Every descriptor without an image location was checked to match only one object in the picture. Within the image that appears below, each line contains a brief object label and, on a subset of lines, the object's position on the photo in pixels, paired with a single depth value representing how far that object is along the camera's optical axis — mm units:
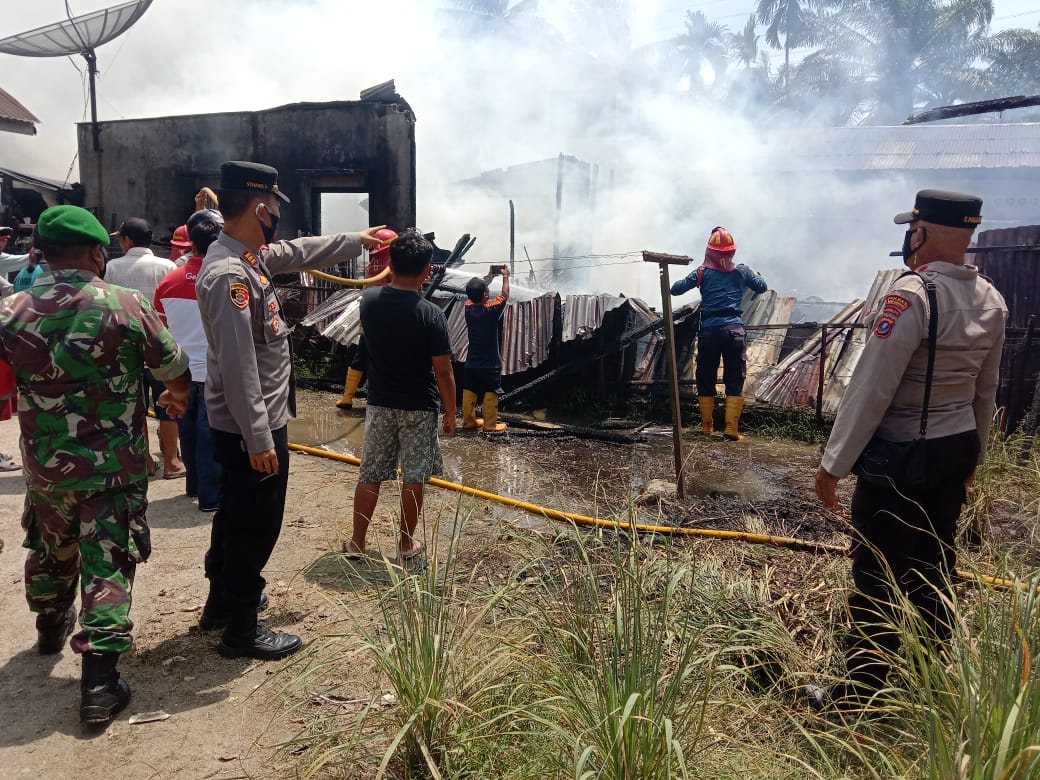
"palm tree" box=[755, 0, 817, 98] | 40344
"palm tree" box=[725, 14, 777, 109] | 39844
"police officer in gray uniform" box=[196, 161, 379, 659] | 2873
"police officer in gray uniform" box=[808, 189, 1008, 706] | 2684
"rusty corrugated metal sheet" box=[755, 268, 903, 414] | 7879
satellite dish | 15039
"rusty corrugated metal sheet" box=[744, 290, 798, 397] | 9397
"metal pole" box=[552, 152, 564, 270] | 23452
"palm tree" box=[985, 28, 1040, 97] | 36312
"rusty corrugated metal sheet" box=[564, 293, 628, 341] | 8523
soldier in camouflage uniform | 2664
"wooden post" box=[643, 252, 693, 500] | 5315
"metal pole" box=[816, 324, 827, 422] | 7562
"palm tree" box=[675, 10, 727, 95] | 44688
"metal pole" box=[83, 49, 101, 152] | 15898
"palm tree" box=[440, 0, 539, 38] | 30659
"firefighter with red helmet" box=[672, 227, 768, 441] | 7836
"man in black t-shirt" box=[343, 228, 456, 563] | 3953
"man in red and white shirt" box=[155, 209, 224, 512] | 4613
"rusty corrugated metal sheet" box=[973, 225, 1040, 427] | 6742
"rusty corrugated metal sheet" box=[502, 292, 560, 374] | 8648
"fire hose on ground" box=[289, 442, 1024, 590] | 3990
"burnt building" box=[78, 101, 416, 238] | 15391
